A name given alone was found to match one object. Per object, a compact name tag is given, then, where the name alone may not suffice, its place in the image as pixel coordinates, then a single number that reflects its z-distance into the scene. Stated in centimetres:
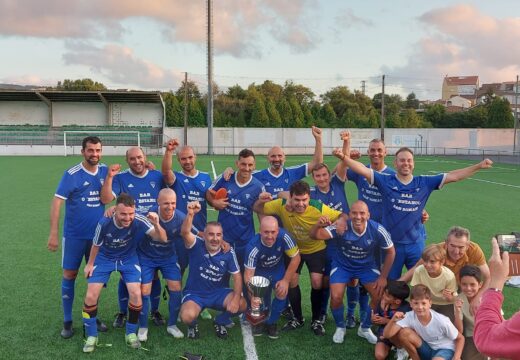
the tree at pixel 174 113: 4862
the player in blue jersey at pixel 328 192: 515
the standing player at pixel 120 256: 458
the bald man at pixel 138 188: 520
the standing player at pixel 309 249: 505
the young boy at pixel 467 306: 403
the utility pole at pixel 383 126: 4459
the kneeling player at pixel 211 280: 484
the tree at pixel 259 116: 4906
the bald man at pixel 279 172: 580
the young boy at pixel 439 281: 426
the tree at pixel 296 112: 5106
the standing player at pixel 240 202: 551
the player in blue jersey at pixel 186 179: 559
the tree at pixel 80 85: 6253
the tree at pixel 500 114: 4912
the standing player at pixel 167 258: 484
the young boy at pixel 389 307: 429
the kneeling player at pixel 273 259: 487
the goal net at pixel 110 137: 3769
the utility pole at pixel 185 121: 4237
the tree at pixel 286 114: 5084
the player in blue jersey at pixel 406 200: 513
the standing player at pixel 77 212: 497
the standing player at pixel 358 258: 477
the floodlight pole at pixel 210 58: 3547
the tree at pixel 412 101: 9099
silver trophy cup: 473
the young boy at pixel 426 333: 392
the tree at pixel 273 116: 4972
